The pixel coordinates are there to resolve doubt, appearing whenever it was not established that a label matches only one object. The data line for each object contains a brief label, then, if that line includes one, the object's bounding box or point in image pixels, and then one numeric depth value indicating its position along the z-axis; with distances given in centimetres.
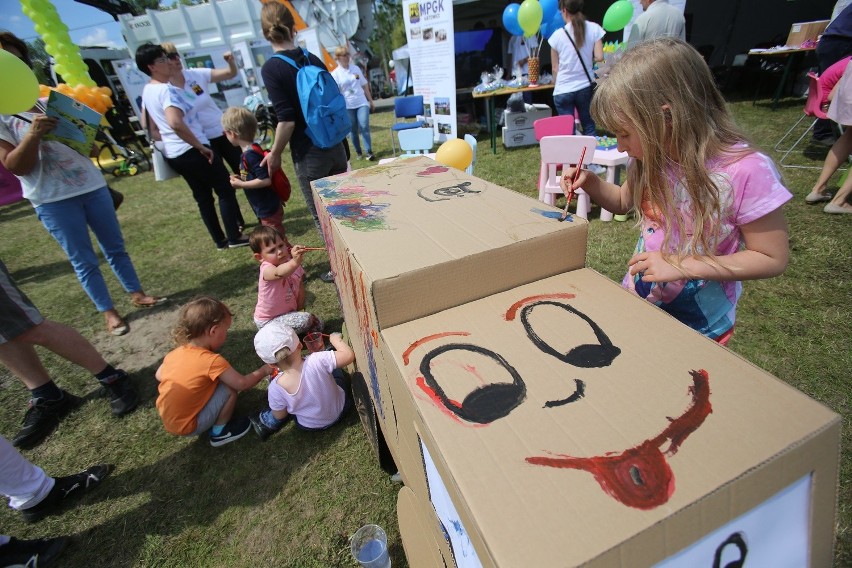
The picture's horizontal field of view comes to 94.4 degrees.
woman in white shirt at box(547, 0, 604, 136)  466
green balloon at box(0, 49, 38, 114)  199
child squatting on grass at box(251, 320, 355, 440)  187
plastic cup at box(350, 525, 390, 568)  146
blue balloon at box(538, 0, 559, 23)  758
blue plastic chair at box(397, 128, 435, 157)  500
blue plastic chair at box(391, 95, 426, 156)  770
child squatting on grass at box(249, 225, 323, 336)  254
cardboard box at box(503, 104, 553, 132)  676
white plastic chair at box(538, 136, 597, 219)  355
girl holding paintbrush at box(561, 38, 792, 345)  101
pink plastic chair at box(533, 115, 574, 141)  437
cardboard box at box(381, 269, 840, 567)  58
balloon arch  739
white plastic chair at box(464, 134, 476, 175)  392
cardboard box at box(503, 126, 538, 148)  684
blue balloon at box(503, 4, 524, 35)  801
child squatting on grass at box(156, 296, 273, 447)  205
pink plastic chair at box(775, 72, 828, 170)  391
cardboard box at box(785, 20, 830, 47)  679
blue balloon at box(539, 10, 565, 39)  774
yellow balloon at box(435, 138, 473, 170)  346
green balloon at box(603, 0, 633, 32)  703
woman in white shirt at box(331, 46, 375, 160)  671
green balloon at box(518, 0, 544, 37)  688
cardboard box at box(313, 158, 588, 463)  103
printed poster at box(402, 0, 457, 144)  667
